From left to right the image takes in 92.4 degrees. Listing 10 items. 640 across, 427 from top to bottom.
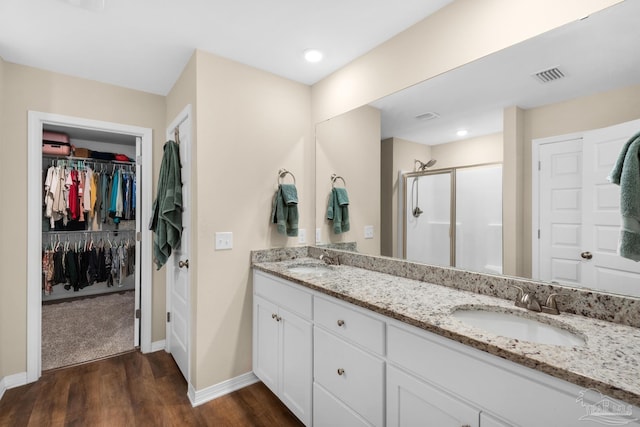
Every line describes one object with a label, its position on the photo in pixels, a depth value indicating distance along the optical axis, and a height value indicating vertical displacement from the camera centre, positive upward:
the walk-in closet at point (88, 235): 3.63 -0.31
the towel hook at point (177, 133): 2.47 +0.66
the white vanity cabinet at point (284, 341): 1.70 -0.79
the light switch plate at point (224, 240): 2.09 -0.18
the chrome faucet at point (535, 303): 1.18 -0.36
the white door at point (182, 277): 2.23 -0.50
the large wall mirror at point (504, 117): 1.15 +0.47
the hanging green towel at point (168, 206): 2.22 +0.06
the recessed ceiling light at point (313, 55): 2.06 +1.09
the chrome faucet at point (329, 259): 2.31 -0.34
